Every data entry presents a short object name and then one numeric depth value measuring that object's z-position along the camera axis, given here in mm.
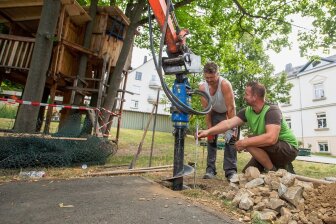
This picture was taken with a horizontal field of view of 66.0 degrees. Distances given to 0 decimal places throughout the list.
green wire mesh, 4594
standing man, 4127
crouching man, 3469
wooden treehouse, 8273
